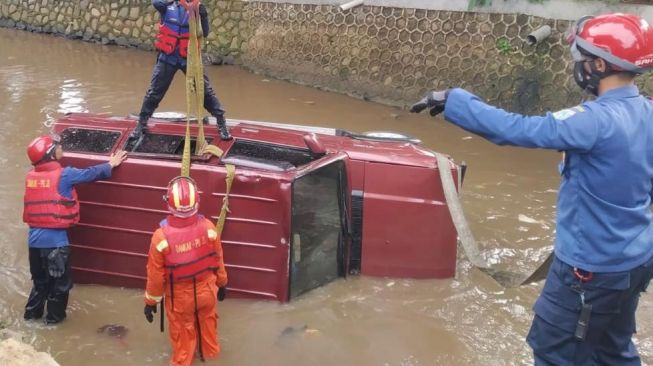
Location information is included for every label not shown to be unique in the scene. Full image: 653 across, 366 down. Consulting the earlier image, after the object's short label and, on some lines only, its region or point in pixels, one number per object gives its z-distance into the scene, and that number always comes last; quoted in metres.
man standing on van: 4.82
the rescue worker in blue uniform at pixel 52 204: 4.28
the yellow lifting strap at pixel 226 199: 4.28
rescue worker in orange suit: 3.72
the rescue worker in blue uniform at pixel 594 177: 2.33
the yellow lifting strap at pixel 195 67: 4.49
